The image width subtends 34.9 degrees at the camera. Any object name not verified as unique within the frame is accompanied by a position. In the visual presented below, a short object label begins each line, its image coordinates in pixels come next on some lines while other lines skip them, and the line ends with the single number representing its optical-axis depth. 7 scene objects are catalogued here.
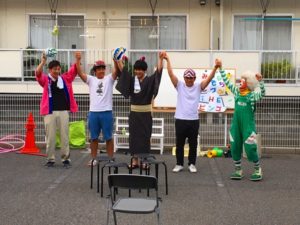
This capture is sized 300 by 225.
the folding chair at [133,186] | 4.50
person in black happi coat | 7.94
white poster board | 10.23
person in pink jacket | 8.43
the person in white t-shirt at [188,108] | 8.11
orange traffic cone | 10.02
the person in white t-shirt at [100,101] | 8.34
